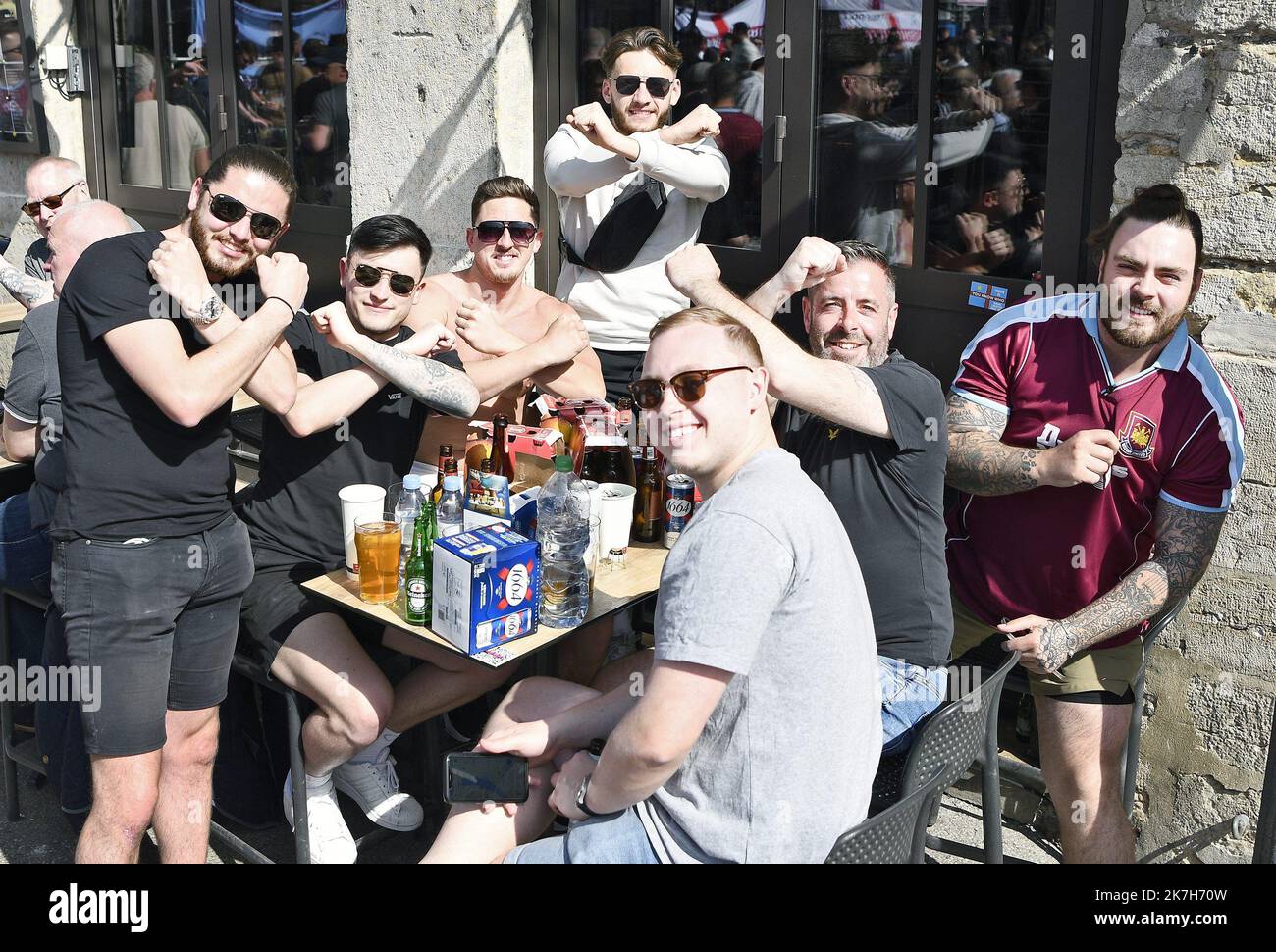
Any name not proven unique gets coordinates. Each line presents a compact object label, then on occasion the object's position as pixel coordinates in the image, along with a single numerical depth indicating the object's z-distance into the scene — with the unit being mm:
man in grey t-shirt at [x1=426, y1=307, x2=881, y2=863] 2135
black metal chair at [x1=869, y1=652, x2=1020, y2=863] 2557
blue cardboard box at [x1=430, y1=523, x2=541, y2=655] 2777
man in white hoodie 4297
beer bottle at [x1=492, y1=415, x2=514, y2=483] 3648
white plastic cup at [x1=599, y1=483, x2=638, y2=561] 3309
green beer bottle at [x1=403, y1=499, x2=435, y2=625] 2953
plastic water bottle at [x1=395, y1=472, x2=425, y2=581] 3188
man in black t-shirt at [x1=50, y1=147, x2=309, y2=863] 2838
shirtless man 3852
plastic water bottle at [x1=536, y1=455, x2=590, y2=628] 3014
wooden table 2859
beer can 3436
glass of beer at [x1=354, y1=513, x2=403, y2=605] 3037
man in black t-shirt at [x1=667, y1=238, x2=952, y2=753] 3021
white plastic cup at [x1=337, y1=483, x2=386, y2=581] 3203
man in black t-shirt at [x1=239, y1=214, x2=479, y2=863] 3258
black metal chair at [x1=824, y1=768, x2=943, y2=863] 2135
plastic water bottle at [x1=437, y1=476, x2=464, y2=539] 3172
